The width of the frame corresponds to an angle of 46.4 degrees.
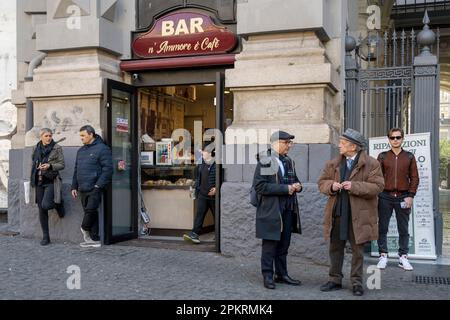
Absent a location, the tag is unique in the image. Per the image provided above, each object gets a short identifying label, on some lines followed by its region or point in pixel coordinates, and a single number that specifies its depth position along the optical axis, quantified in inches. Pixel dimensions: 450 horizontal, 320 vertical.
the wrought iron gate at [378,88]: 307.4
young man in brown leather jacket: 274.2
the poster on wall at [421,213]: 292.2
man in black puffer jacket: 315.0
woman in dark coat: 324.5
